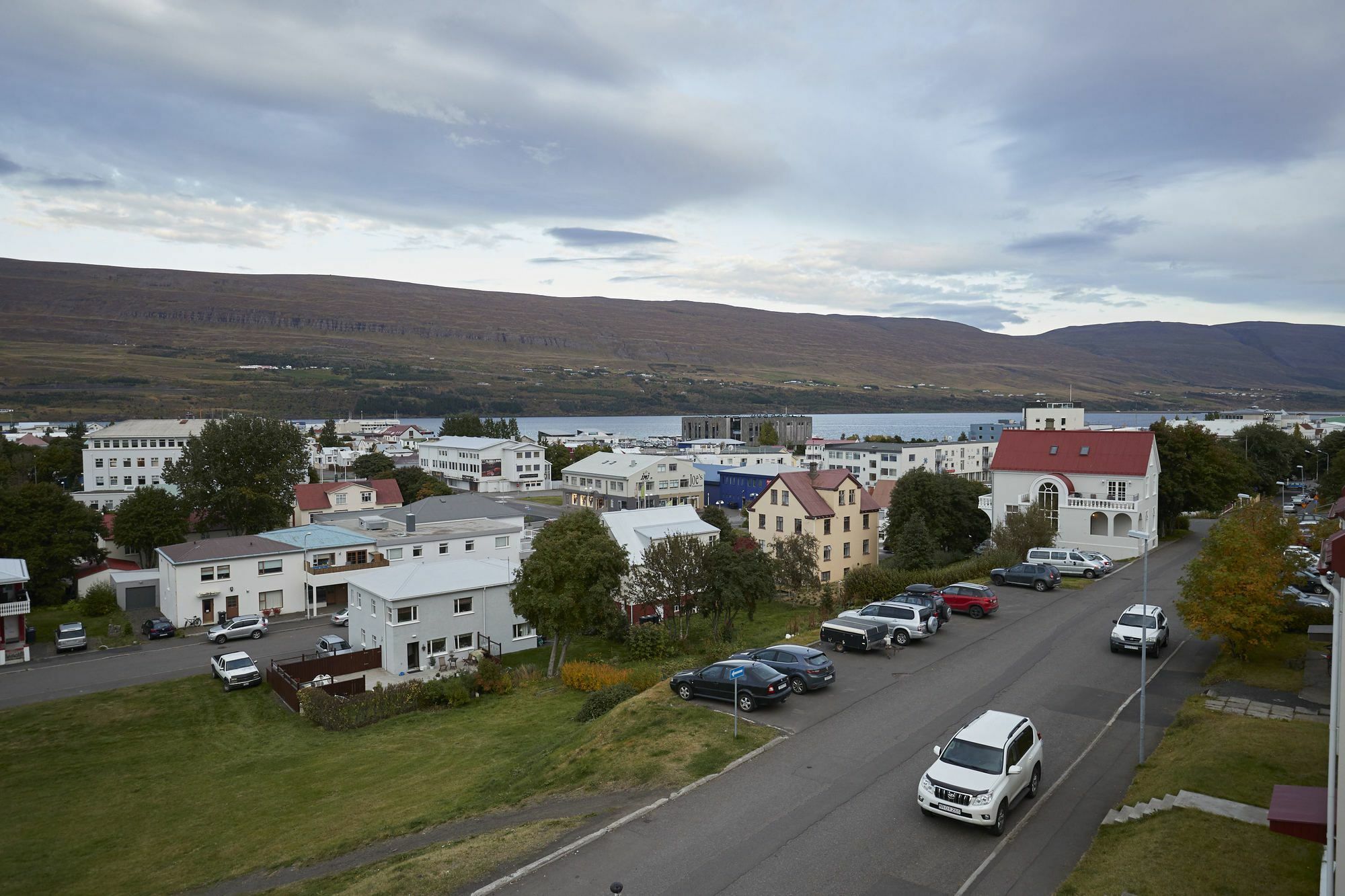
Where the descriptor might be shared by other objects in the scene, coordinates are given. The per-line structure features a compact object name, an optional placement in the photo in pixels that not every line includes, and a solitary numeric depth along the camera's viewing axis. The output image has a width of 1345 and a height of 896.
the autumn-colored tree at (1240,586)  21.17
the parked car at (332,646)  35.44
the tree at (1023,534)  42.66
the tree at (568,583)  30.70
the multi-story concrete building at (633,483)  91.88
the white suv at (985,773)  13.24
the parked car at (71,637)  36.62
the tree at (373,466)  97.69
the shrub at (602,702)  22.53
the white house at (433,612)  33.19
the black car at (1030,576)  35.38
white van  38.72
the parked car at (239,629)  38.53
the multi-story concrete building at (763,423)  194.00
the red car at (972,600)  30.31
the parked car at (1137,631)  24.56
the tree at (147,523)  54.19
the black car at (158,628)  39.41
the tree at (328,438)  149.25
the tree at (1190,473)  51.19
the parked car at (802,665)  21.22
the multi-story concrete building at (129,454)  84.94
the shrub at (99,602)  44.25
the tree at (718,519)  54.56
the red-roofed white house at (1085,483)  45.97
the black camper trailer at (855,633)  25.33
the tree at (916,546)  47.41
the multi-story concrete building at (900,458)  115.19
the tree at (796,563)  44.78
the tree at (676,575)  33.34
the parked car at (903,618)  26.59
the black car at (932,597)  28.73
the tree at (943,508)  53.22
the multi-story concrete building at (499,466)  110.19
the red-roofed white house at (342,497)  70.12
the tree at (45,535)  46.88
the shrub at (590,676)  27.80
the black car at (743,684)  19.83
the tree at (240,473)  61.00
